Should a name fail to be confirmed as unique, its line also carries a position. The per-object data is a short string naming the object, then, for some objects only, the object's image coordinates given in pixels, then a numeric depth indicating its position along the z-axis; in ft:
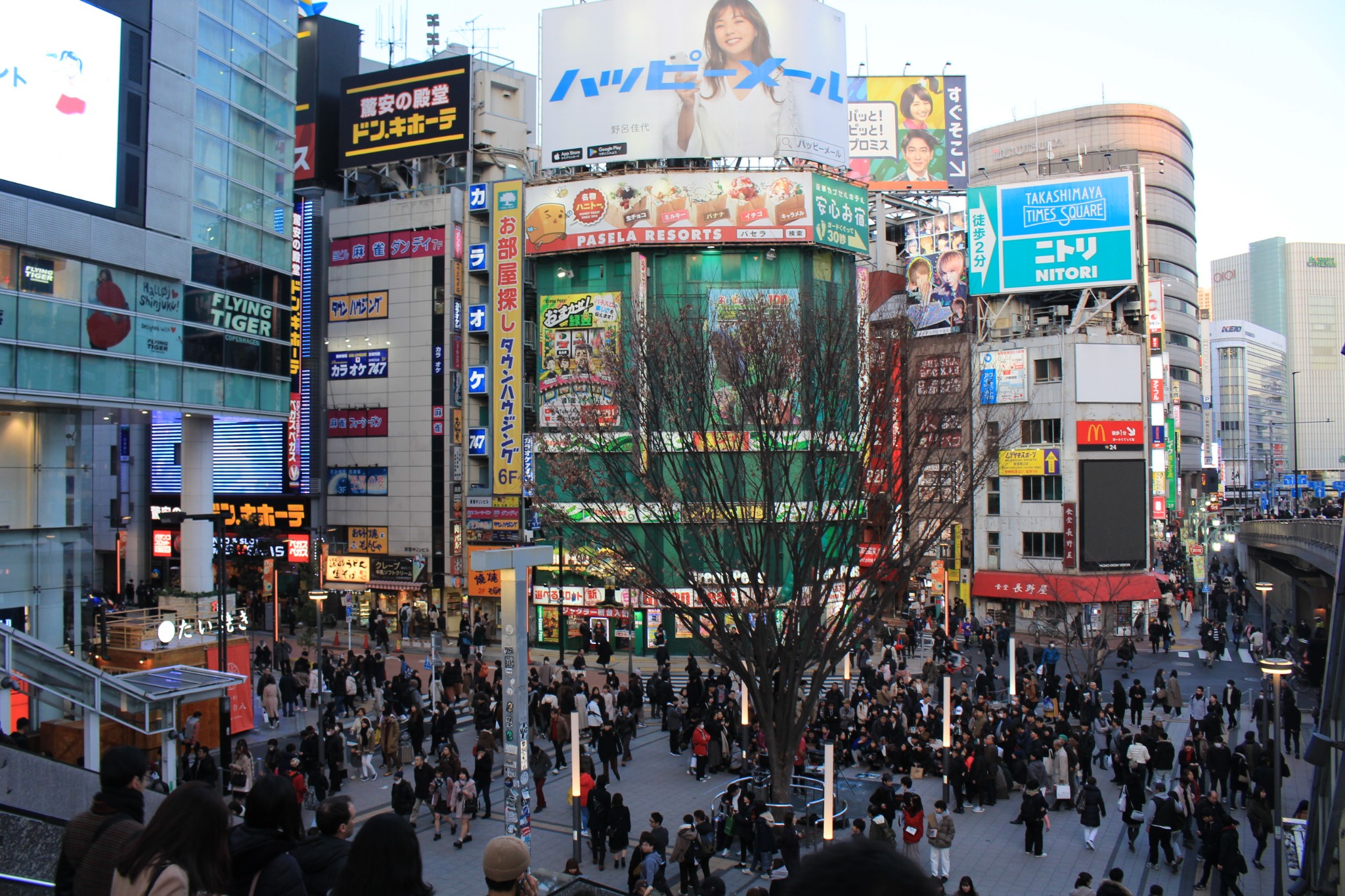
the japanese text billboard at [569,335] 119.24
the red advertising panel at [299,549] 146.72
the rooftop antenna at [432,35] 182.29
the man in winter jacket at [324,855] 15.93
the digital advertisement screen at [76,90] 66.39
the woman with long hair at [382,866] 13.05
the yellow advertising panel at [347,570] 143.13
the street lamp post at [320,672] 61.11
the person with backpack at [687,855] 45.29
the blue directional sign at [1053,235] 134.72
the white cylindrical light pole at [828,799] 45.00
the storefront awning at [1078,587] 126.62
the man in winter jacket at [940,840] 46.78
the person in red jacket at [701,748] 65.05
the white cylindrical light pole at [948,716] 58.90
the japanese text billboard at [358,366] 143.74
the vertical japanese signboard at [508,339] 128.77
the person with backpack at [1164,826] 48.65
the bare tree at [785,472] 51.98
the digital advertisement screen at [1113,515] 132.16
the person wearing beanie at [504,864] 13.88
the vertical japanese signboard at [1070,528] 132.87
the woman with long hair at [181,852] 13.62
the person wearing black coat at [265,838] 14.61
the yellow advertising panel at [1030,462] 135.44
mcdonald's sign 133.39
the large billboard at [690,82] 122.72
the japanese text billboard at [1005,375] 138.21
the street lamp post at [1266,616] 101.60
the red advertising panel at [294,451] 145.28
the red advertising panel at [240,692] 72.90
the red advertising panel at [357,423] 143.74
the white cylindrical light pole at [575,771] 48.52
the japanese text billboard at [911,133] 153.79
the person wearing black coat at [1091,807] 50.39
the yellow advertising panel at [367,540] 142.51
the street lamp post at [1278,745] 40.70
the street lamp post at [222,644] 61.52
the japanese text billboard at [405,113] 141.38
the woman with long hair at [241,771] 55.11
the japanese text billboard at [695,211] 121.08
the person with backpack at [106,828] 16.10
